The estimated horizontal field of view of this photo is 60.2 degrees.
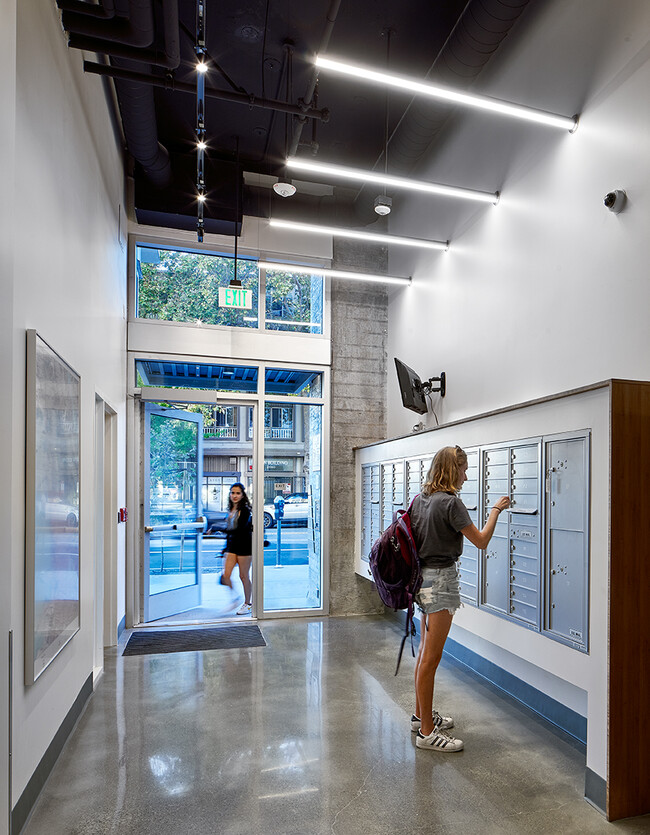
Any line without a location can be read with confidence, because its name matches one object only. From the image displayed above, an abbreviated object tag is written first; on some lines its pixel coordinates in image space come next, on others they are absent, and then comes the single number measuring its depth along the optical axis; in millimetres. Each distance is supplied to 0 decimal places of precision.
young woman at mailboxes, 2909
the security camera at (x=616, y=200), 2945
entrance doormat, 4797
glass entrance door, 5656
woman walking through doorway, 5930
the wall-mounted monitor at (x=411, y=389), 4969
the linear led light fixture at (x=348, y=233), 4461
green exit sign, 5359
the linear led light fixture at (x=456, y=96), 2818
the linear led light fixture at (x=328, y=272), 5102
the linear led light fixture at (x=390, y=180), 3605
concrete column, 5988
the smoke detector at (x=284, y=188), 4035
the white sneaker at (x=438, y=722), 3118
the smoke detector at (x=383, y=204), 4047
